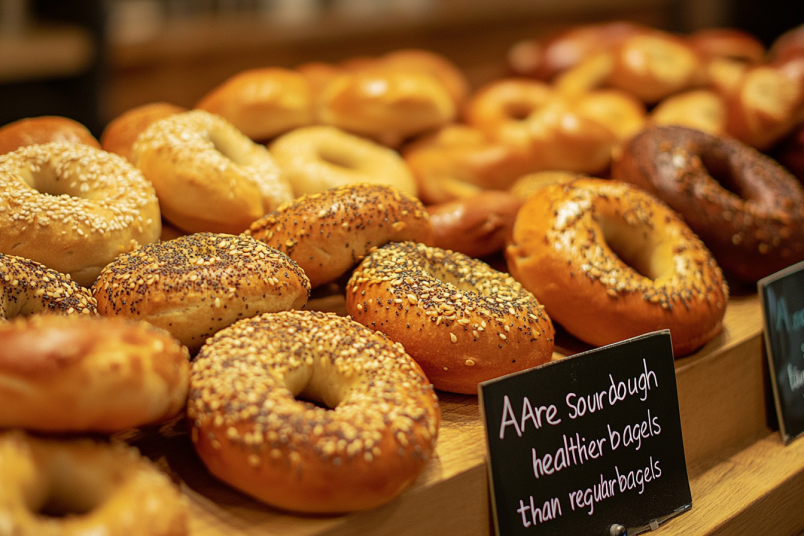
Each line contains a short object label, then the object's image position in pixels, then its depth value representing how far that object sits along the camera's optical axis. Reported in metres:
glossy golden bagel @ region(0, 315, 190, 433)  0.48
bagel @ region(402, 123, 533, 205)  0.83
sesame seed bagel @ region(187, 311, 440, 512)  0.52
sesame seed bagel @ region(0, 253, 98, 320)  0.56
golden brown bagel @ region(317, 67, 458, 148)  0.82
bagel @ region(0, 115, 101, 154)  0.68
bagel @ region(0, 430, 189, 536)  0.48
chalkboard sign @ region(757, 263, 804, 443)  0.70
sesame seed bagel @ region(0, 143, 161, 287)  0.60
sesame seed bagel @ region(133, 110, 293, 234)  0.66
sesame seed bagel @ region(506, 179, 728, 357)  0.67
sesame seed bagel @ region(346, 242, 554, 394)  0.61
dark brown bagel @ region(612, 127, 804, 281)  0.77
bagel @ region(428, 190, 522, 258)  0.74
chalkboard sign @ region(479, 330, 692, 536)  0.56
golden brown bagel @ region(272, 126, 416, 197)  0.75
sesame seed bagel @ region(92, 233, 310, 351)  0.57
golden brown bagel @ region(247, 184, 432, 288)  0.64
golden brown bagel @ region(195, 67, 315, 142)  0.78
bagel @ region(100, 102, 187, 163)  0.72
